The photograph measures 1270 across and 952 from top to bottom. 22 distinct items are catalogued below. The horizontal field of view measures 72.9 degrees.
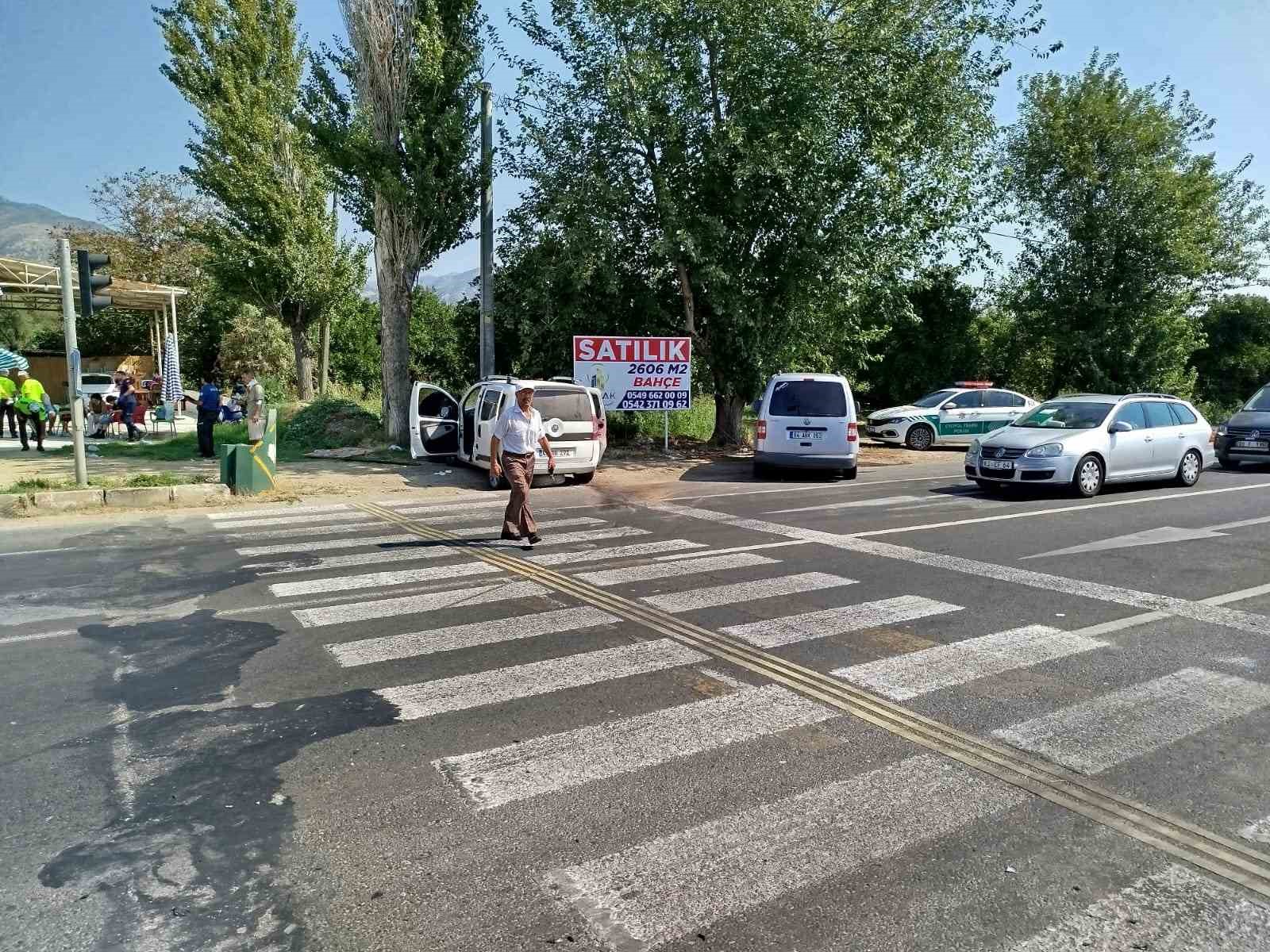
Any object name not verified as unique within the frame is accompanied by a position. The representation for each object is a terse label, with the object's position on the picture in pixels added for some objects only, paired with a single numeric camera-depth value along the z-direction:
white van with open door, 14.12
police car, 22.64
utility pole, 17.89
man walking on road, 9.46
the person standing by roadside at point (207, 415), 17.48
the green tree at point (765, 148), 17.52
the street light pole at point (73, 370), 12.28
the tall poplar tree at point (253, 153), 25.72
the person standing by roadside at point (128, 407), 20.23
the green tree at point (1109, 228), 29.27
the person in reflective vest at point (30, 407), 17.53
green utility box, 13.31
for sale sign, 18.12
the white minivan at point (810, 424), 15.46
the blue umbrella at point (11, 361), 20.45
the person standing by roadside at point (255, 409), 16.08
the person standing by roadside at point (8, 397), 19.30
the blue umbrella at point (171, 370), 25.64
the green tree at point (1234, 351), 41.97
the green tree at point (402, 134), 18.08
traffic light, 12.38
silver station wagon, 12.80
